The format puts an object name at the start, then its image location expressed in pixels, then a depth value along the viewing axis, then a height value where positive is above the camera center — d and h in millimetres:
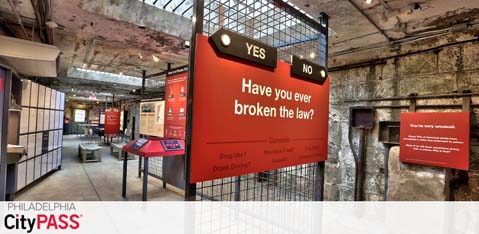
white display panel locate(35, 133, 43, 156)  4793 -632
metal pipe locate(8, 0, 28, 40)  2617 +1191
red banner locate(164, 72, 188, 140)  4254 +252
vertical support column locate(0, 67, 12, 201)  2830 -41
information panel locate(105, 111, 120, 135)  10815 -267
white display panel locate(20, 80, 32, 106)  4156 +391
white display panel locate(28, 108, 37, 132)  4445 -143
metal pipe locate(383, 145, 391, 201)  3742 -720
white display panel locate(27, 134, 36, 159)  4418 -624
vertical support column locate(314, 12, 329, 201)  2127 -527
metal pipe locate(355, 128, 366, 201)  4148 -825
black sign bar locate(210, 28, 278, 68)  1164 +400
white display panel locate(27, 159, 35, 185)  4504 -1086
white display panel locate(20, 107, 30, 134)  4088 -100
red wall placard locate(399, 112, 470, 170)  2945 -149
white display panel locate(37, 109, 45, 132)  4812 -105
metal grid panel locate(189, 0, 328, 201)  1425 +766
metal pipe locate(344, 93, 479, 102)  3132 +451
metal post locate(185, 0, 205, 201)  1097 +132
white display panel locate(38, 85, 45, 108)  4798 +367
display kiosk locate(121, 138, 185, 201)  3674 -495
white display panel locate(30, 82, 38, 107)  4471 +330
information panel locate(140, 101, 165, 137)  4996 -2
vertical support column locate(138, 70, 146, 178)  6127 +901
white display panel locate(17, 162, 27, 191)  4129 -1085
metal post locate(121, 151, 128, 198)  4343 -1060
